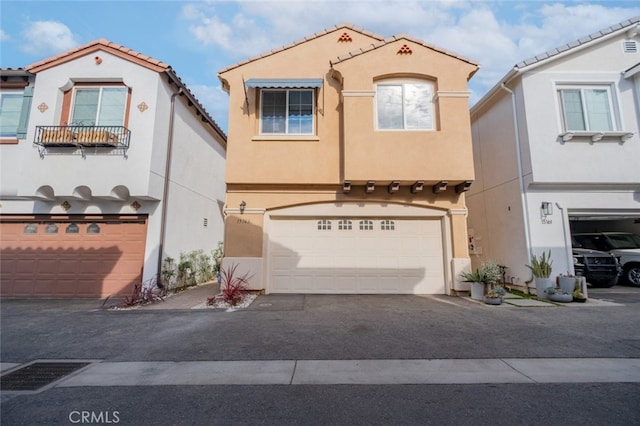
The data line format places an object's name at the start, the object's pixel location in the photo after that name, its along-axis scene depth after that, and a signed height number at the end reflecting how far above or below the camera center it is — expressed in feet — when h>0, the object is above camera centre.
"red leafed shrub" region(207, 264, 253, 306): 25.53 -3.47
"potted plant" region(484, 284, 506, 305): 24.88 -3.86
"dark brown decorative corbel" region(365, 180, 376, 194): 28.31 +6.13
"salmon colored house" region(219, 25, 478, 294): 28.68 +6.35
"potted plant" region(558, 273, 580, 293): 26.66 -2.89
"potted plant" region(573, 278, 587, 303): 26.32 -3.82
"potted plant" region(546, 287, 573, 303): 26.02 -3.90
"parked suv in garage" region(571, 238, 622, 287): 34.45 -1.84
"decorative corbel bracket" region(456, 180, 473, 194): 28.52 +6.25
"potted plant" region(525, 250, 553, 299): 27.48 -1.95
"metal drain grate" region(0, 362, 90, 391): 11.84 -5.52
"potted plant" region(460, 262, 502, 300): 26.23 -2.50
